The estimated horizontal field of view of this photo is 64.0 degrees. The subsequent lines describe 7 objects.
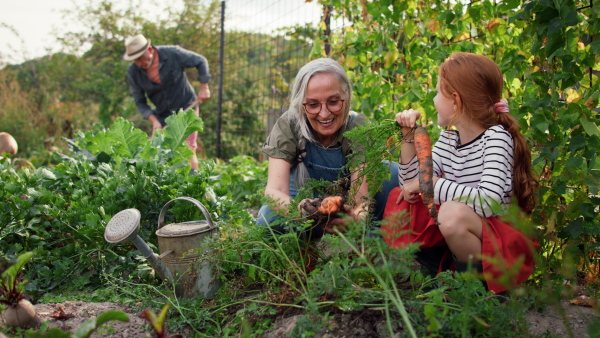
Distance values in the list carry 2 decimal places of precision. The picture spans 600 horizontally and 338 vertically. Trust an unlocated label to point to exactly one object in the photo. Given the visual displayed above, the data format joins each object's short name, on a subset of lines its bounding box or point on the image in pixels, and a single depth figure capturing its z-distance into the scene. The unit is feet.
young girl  6.37
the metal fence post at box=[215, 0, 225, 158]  25.70
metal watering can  7.06
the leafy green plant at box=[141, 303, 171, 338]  4.16
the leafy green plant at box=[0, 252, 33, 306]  5.46
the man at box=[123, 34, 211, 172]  19.06
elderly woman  8.09
